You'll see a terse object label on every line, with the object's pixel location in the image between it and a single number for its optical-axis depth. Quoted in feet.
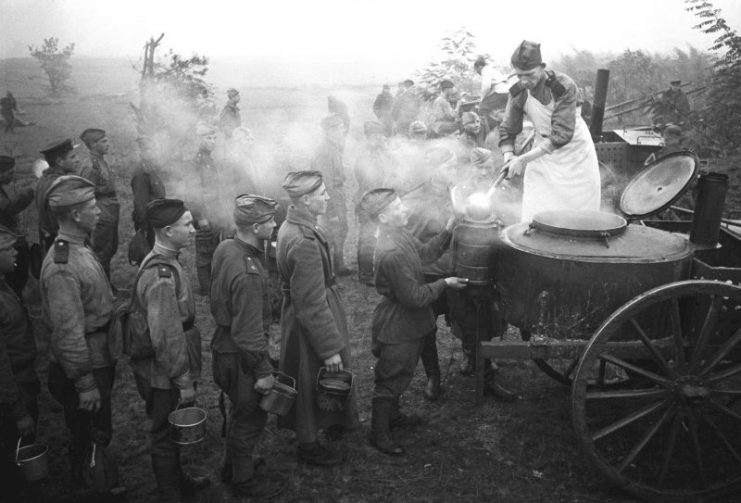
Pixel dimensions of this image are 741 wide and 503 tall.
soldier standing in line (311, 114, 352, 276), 24.43
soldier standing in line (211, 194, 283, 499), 10.75
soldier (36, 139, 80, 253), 17.48
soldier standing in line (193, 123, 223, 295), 22.20
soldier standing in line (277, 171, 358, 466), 11.47
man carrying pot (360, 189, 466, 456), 12.41
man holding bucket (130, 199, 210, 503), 10.23
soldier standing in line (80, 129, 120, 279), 20.81
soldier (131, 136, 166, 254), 20.83
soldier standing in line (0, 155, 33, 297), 16.85
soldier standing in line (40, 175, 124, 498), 10.19
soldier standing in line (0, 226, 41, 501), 9.66
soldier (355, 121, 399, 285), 24.61
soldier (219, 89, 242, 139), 36.71
